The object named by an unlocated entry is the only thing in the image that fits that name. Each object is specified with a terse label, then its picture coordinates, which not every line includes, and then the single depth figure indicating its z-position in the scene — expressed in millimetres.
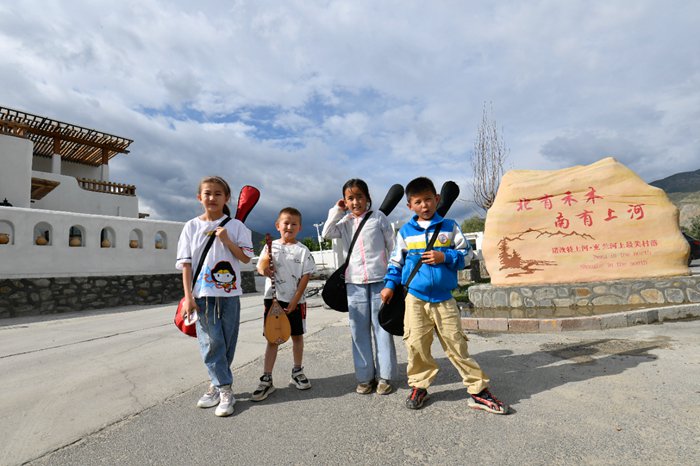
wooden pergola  15164
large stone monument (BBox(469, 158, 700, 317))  5957
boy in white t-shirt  2766
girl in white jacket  2658
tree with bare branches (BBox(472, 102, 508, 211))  15508
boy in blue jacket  2326
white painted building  8430
